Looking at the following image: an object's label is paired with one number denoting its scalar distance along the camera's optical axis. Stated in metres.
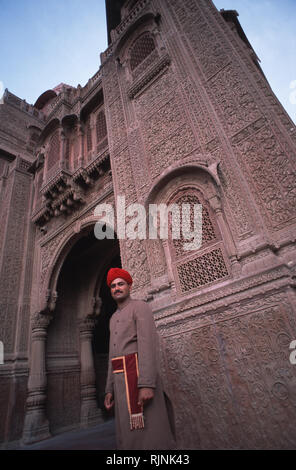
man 1.68
